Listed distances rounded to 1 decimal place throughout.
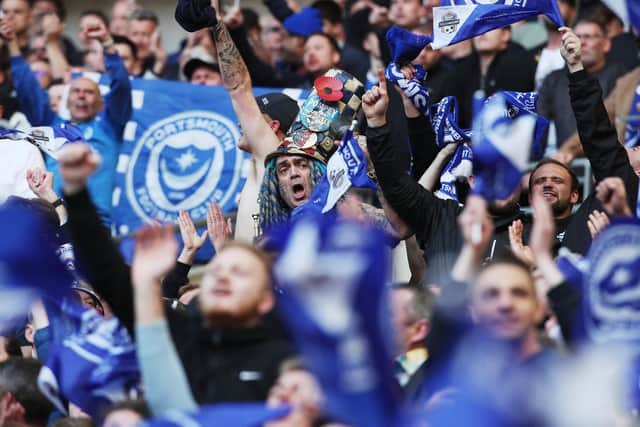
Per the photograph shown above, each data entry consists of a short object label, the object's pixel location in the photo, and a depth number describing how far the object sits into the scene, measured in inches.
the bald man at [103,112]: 853.8
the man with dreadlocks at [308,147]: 663.8
